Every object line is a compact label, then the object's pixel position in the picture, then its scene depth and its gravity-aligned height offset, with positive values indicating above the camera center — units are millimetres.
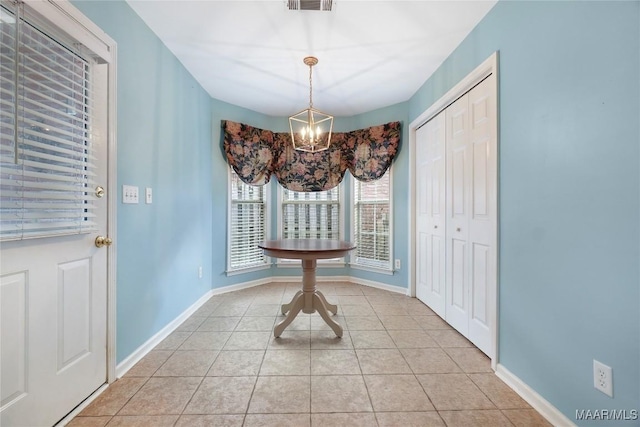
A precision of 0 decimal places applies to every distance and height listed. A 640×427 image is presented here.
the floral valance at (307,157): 3412 +785
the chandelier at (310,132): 2369 +741
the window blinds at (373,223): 3637 -128
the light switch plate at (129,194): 1745 +129
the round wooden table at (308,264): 2131 -457
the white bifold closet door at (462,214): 1899 +3
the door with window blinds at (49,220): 1096 -39
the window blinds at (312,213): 3920 +8
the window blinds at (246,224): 3539 -149
